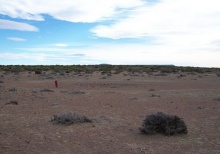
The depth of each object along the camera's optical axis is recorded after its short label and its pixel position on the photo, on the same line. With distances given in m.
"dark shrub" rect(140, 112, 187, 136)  6.88
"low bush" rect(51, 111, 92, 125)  7.69
